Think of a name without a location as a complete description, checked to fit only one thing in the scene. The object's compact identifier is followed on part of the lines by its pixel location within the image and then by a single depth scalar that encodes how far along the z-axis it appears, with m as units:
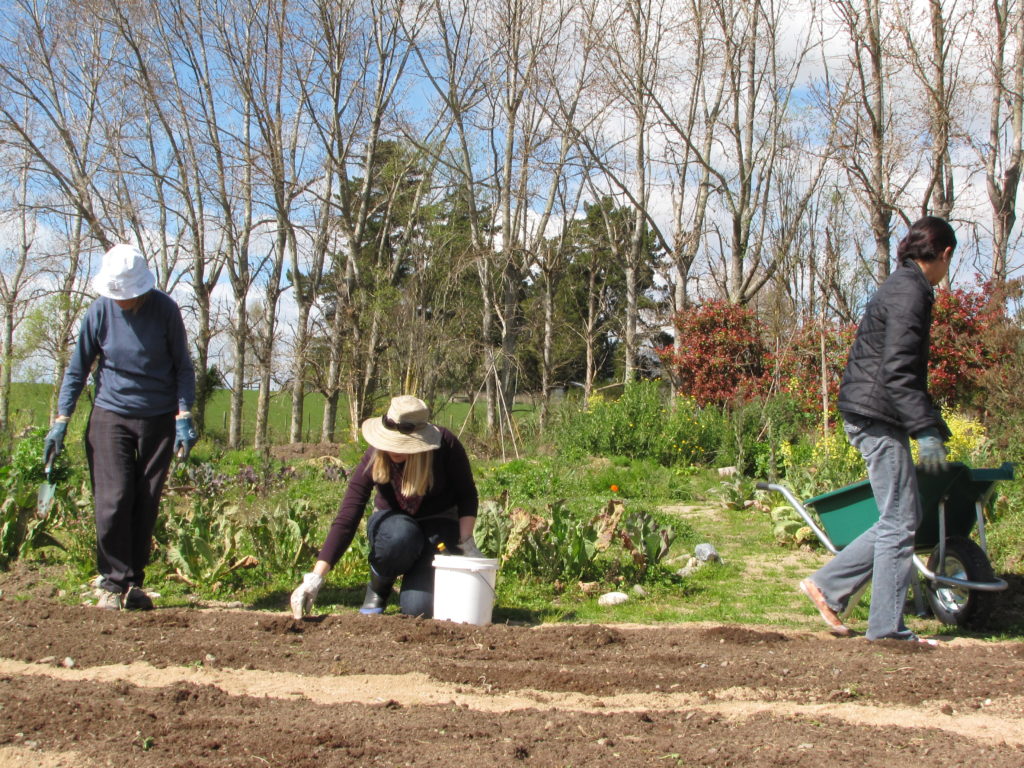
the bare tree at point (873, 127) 13.56
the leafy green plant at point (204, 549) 4.75
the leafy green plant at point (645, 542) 5.08
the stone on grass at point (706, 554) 5.79
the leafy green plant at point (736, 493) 8.05
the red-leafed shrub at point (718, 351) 15.11
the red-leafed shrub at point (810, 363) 12.59
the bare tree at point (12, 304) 22.00
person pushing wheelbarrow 3.52
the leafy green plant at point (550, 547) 4.99
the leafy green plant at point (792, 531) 6.27
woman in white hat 4.27
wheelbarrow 3.75
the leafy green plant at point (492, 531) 5.02
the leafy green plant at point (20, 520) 5.11
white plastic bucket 3.97
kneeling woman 4.04
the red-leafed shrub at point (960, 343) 11.29
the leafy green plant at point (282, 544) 5.00
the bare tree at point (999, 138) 14.10
